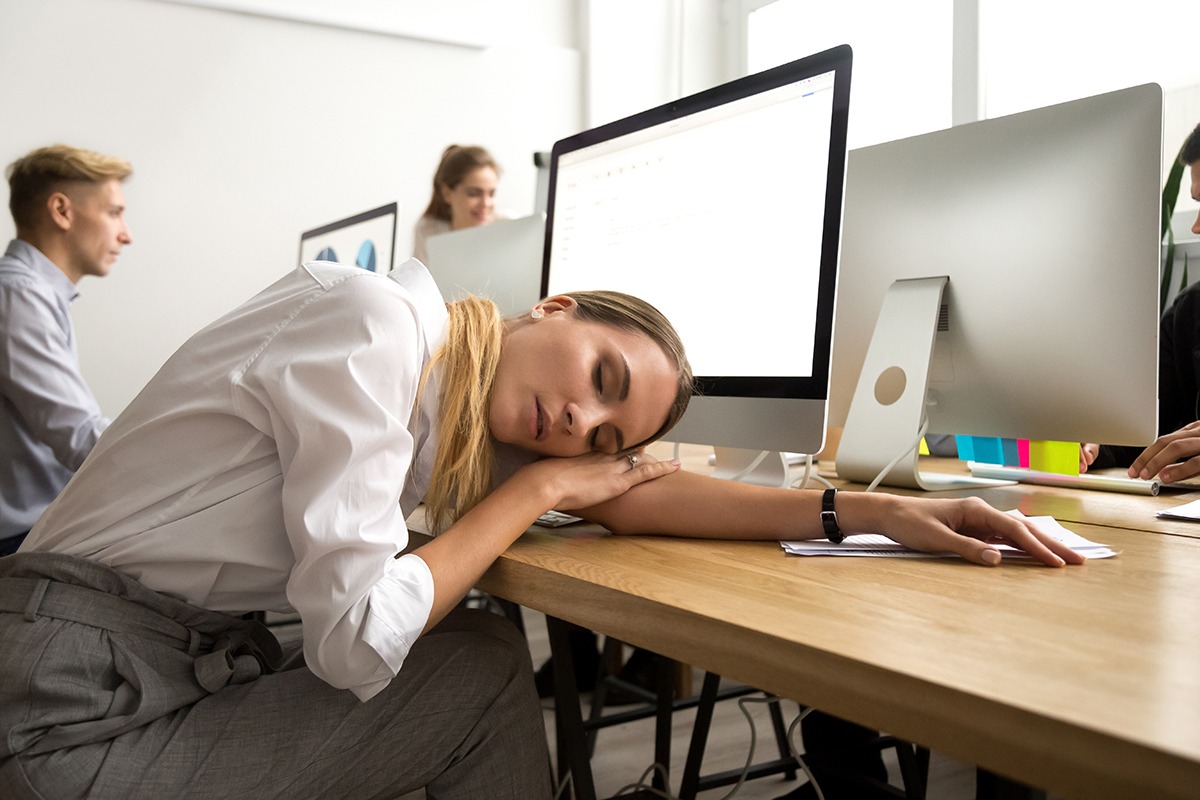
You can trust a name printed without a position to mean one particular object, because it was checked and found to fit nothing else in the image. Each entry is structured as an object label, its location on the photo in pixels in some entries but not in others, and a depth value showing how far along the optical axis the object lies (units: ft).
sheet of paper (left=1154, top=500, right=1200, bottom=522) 3.40
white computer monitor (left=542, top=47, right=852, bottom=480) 3.71
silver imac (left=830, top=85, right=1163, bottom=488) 3.75
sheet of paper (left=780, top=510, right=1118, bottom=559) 2.77
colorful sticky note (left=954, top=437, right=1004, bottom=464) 4.99
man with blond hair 7.06
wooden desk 1.43
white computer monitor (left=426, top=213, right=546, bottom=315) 6.17
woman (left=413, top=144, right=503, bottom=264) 11.87
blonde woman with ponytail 2.68
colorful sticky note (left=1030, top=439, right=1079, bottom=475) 4.85
